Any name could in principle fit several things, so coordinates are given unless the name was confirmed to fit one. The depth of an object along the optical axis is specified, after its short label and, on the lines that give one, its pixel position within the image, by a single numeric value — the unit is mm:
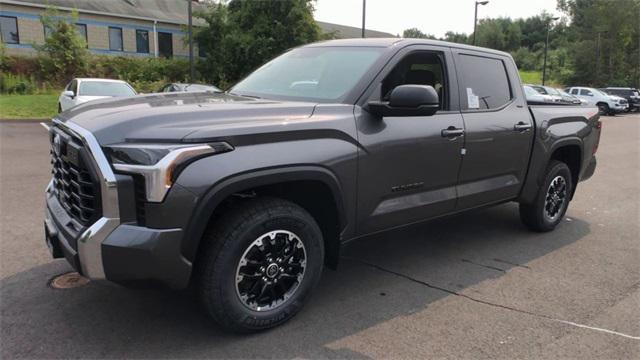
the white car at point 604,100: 31953
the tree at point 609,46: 50250
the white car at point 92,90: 14234
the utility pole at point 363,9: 25547
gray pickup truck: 2746
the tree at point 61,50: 27812
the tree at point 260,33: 27750
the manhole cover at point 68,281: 3914
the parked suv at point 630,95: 35219
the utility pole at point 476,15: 35819
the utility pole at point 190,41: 23172
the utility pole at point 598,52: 51384
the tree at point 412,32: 88694
